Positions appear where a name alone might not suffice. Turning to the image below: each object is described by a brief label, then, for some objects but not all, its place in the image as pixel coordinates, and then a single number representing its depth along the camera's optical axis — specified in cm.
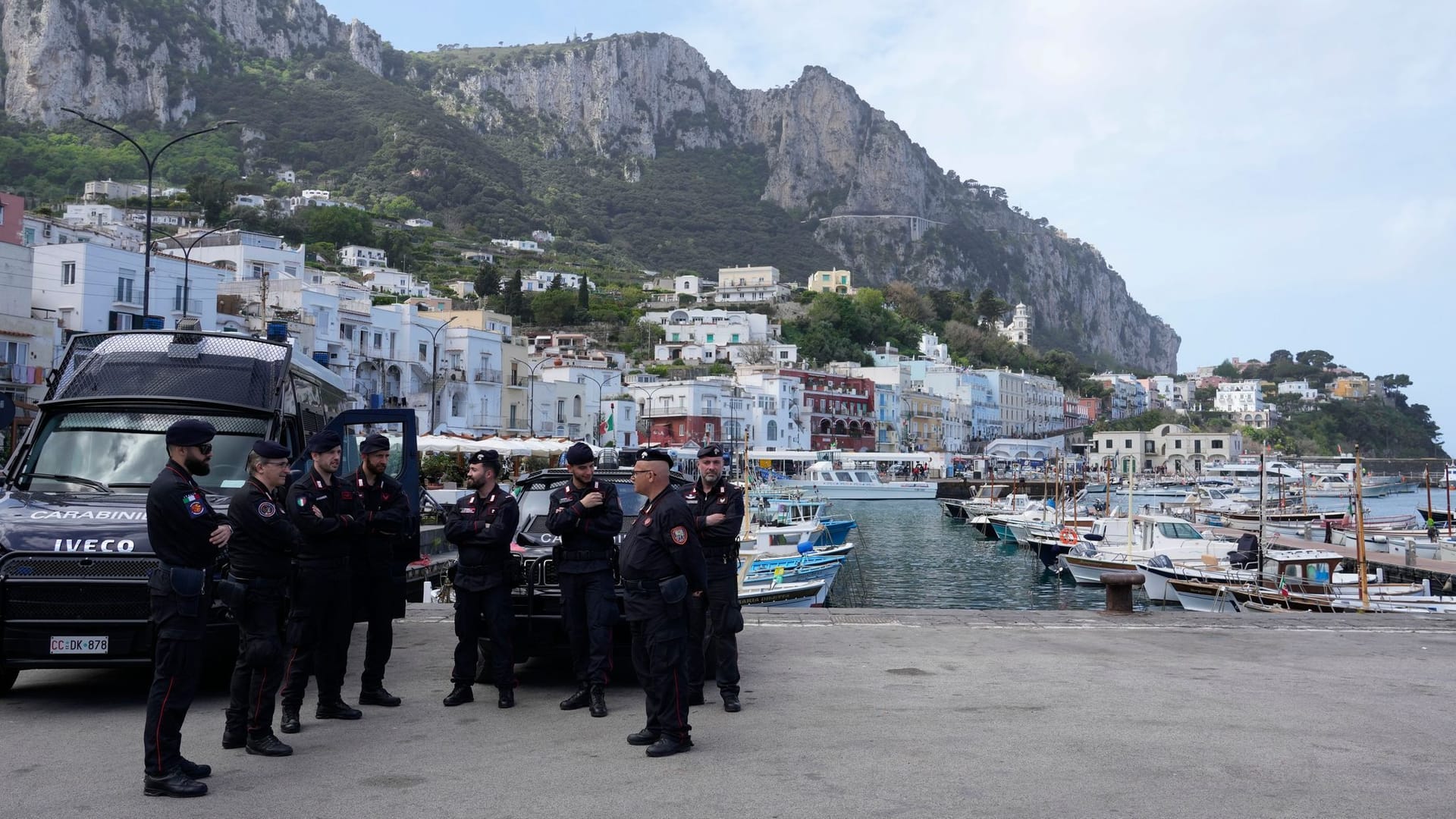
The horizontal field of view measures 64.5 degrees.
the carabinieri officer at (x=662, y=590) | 716
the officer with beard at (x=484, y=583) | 861
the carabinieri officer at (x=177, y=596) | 622
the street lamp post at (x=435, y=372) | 6182
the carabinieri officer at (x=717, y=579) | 864
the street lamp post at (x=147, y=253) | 2425
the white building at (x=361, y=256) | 12438
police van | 789
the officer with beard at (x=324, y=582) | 775
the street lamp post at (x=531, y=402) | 7612
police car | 929
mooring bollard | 1474
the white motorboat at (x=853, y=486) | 8819
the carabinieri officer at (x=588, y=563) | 835
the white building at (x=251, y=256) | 7494
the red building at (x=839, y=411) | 10794
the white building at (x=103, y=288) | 4947
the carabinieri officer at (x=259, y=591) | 701
